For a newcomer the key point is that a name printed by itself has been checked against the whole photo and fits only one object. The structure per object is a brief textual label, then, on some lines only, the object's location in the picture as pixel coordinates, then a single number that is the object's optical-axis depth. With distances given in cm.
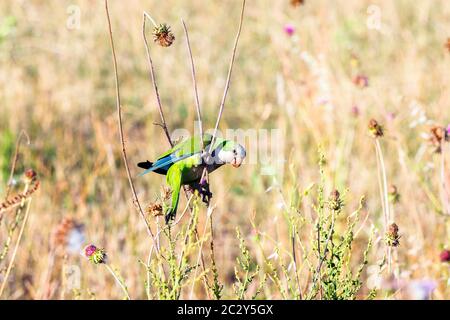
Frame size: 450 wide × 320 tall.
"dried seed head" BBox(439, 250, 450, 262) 436
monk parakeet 324
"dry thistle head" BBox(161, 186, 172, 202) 331
